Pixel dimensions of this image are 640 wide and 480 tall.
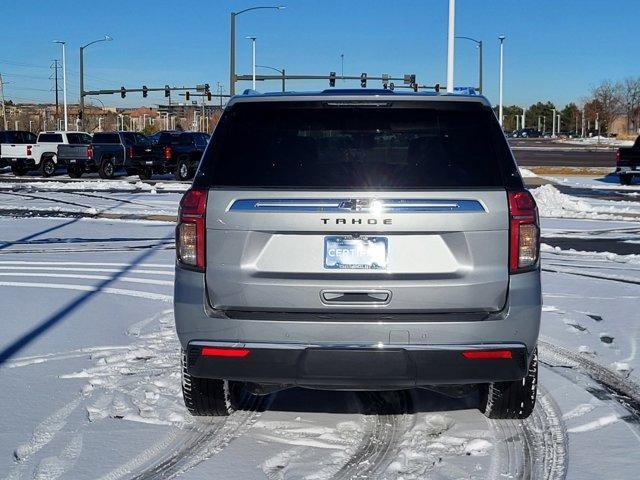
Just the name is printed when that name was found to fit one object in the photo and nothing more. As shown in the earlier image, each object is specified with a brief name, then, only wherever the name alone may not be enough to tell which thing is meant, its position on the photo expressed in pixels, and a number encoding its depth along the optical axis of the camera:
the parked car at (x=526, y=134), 139.09
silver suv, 4.38
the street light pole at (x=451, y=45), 25.97
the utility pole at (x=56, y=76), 79.88
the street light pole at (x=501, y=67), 52.38
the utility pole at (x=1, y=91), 71.69
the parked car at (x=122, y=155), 33.81
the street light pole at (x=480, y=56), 50.64
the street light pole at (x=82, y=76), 55.56
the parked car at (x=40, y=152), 36.41
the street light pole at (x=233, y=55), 41.94
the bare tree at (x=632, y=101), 104.79
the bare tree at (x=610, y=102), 108.50
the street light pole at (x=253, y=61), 60.74
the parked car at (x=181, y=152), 33.28
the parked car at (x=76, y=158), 34.84
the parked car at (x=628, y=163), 29.55
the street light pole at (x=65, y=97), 60.02
